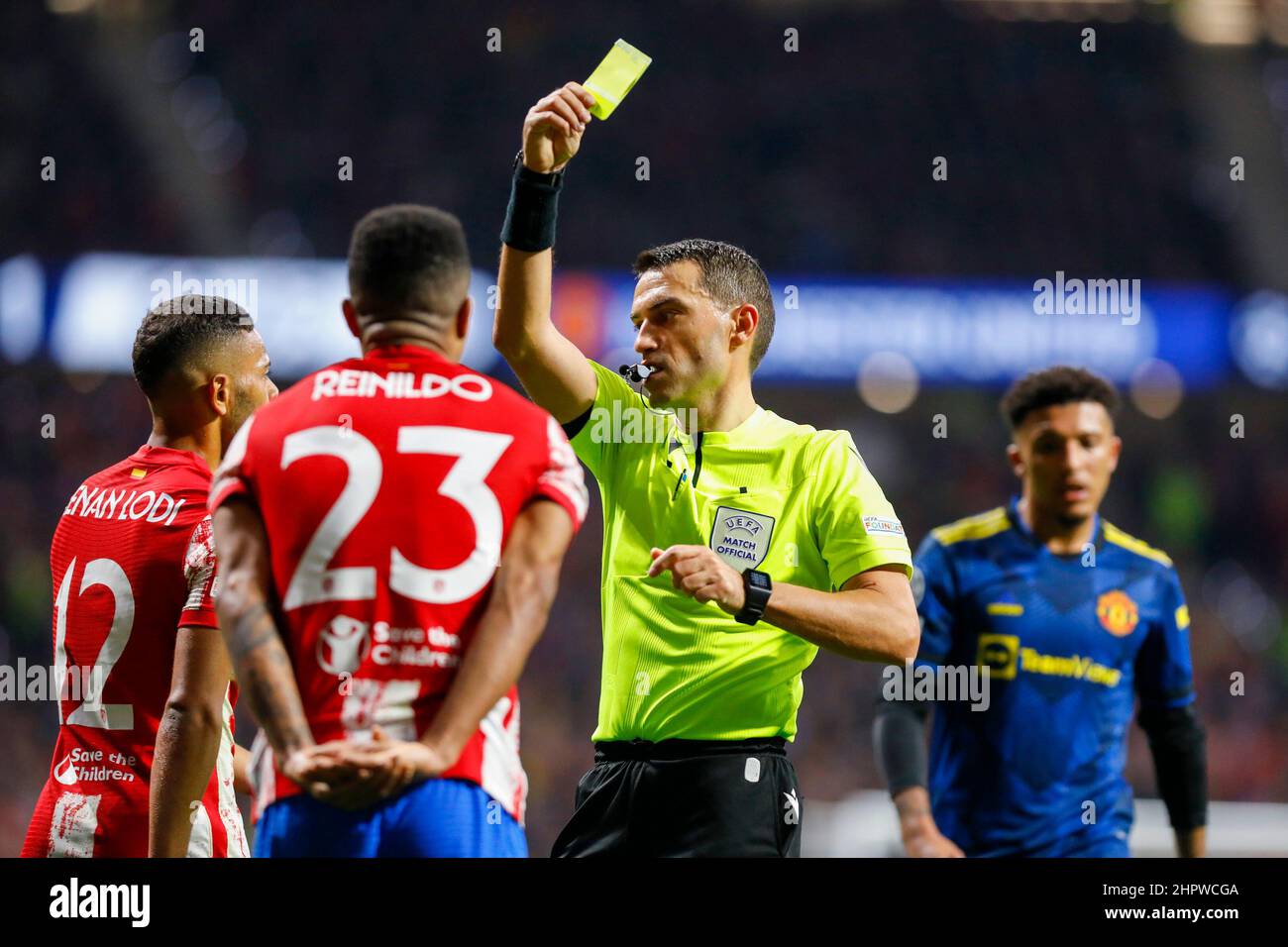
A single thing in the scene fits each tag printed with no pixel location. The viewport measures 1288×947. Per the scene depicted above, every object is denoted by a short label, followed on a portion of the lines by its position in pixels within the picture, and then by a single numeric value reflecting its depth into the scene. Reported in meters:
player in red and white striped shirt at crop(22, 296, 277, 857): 7.06
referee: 7.20
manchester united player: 9.87
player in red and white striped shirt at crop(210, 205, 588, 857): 5.14
